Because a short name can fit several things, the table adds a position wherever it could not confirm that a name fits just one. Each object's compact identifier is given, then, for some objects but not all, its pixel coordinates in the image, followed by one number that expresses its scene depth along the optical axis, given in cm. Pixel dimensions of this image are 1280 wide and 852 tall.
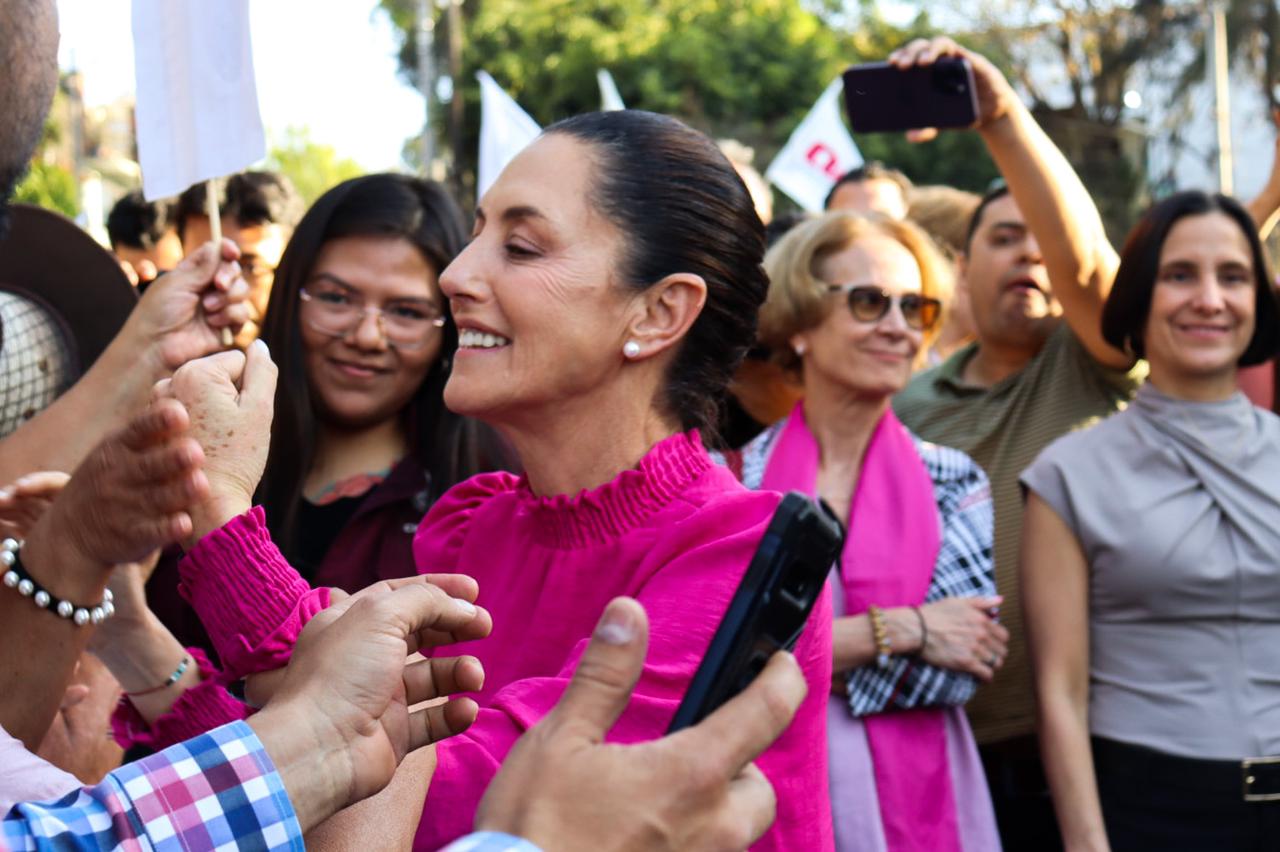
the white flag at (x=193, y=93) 267
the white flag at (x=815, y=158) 790
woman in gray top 327
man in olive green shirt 372
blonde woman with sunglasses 330
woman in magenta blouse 208
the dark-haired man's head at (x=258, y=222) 459
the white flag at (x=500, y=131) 593
